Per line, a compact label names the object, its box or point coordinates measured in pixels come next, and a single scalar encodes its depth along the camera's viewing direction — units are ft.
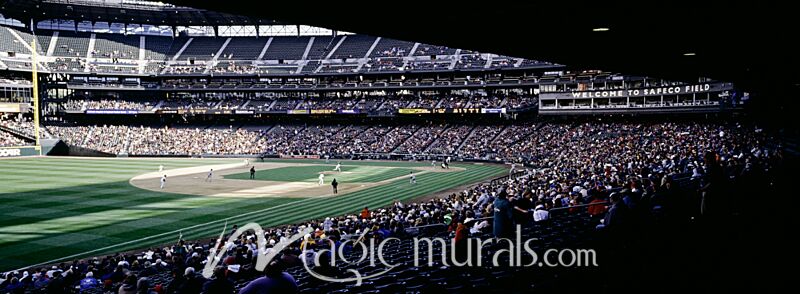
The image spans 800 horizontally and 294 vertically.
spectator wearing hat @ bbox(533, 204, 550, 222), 43.70
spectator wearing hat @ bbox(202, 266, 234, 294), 22.74
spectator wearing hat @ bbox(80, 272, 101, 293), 44.49
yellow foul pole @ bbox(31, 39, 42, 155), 233.45
